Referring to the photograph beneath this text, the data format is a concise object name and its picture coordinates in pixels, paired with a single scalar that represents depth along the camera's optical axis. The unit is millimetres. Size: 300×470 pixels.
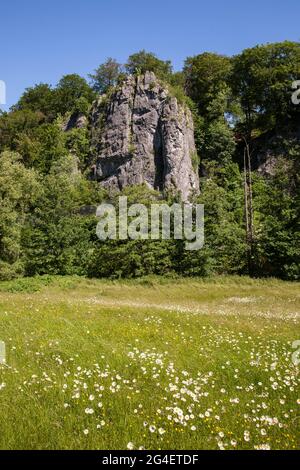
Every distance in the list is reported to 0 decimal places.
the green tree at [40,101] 90625
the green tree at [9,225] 42719
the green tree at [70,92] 85938
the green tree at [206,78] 83375
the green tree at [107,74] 81812
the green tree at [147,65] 74562
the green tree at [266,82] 74125
